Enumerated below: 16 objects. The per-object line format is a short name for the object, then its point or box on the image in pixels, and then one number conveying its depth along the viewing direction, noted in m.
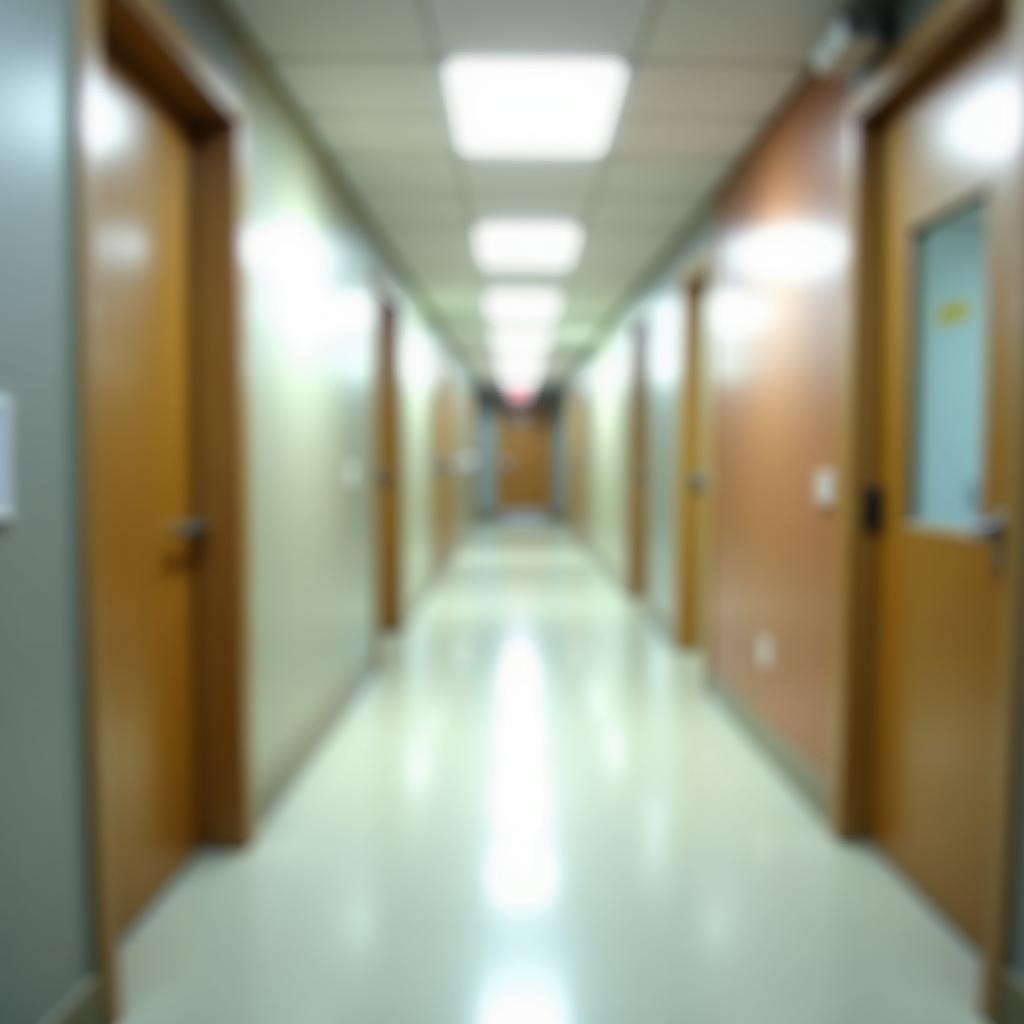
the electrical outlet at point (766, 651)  3.57
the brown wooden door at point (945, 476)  2.04
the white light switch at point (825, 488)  2.88
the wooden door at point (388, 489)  6.08
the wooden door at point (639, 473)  7.39
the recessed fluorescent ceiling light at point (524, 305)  7.34
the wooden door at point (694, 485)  5.41
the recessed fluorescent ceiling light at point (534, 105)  3.10
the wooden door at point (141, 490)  2.03
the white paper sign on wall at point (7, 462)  1.49
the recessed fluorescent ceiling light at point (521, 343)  9.67
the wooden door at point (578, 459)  12.64
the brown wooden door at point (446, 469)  9.40
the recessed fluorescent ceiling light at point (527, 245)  5.26
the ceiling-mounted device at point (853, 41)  2.50
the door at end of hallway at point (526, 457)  19.03
